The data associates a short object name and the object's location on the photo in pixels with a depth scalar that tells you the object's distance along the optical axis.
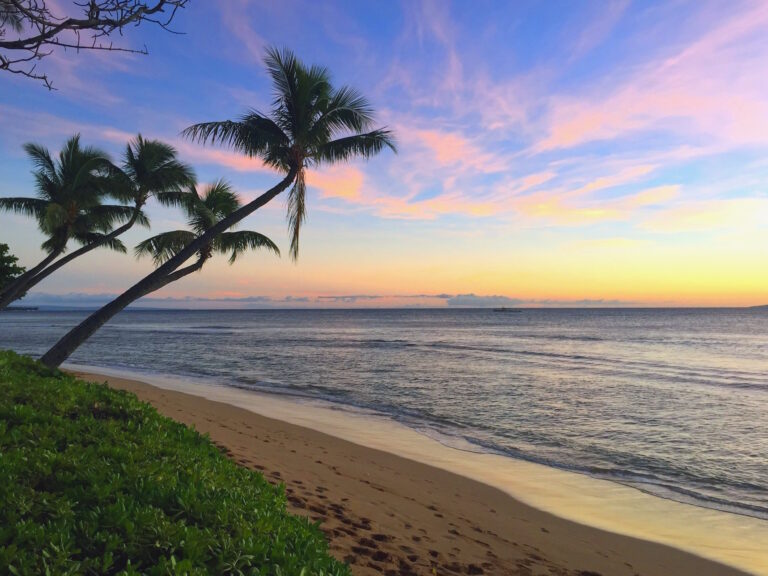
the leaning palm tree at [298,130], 14.43
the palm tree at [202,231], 16.33
